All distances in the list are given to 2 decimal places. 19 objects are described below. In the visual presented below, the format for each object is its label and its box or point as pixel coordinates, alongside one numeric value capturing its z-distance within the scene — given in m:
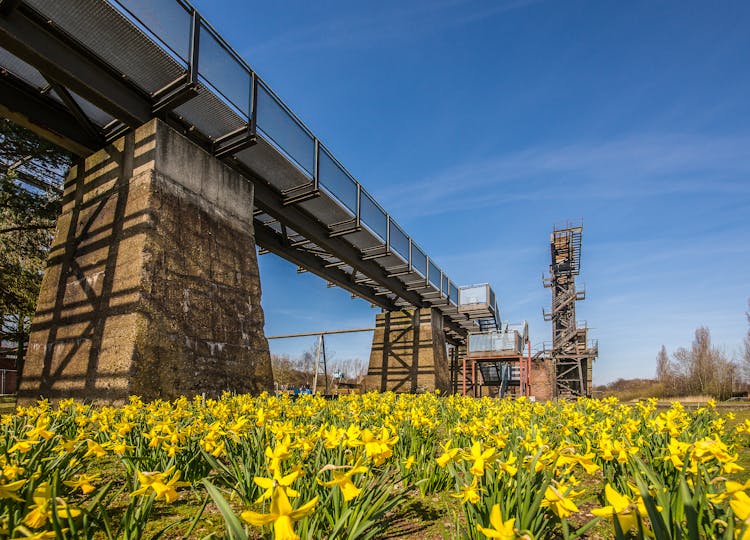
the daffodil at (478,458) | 1.60
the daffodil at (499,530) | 0.96
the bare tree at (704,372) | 30.25
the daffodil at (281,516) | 0.84
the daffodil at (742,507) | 0.93
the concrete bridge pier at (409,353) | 19.77
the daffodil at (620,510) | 1.05
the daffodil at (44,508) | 1.15
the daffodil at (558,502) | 1.22
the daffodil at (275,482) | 0.96
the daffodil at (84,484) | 1.51
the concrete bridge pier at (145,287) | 6.08
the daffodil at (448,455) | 1.76
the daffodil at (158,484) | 1.25
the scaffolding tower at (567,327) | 34.34
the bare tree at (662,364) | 49.98
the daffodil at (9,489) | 1.12
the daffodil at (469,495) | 1.62
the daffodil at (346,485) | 1.10
